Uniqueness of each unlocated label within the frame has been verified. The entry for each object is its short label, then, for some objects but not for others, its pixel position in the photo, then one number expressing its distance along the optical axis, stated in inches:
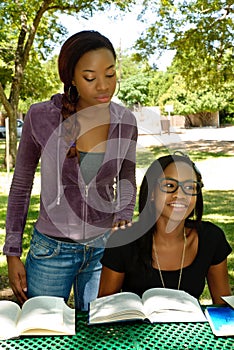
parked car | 1170.9
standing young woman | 66.1
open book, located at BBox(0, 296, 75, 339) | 55.6
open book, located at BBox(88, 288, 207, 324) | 59.4
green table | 53.8
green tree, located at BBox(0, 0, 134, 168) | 438.6
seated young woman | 77.7
